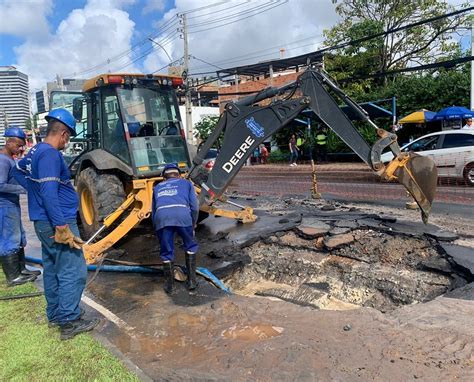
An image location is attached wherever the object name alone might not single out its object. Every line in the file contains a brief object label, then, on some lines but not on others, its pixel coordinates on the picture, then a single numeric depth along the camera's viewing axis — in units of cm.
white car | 1258
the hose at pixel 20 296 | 514
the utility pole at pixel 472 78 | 1764
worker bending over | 518
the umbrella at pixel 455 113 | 1678
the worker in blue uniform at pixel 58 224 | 383
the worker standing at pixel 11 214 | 563
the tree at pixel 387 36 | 2355
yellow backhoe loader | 616
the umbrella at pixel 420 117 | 1836
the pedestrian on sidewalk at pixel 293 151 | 2377
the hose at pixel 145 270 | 548
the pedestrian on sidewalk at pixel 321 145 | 2298
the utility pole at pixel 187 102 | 2661
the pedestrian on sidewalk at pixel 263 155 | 2758
